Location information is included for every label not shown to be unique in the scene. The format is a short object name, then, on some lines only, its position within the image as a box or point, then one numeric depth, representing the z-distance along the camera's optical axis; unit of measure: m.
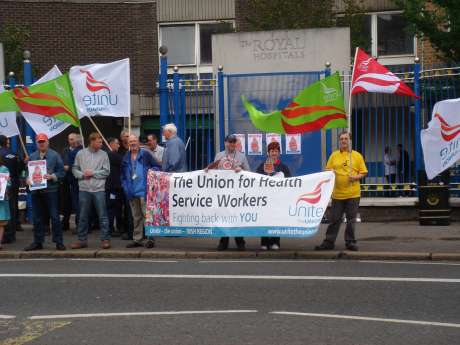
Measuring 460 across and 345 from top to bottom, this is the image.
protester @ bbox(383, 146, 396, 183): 17.80
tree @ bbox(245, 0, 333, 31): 24.02
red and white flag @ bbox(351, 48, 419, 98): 14.70
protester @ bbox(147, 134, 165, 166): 15.58
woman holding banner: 13.62
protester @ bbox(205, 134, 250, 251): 13.65
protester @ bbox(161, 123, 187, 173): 14.78
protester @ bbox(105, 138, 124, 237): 16.06
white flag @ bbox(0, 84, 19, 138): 17.14
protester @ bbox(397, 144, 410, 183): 17.73
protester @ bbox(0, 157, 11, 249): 14.61
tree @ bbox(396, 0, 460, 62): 19.28
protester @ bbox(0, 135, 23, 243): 15.37
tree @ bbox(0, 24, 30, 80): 25.66
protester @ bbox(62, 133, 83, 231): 16.44
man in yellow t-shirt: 13.41
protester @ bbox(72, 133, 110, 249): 14.06
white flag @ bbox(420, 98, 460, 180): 16.31
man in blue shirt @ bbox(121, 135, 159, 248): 14.34
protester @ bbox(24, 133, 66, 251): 14.04
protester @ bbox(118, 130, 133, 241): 15.49
